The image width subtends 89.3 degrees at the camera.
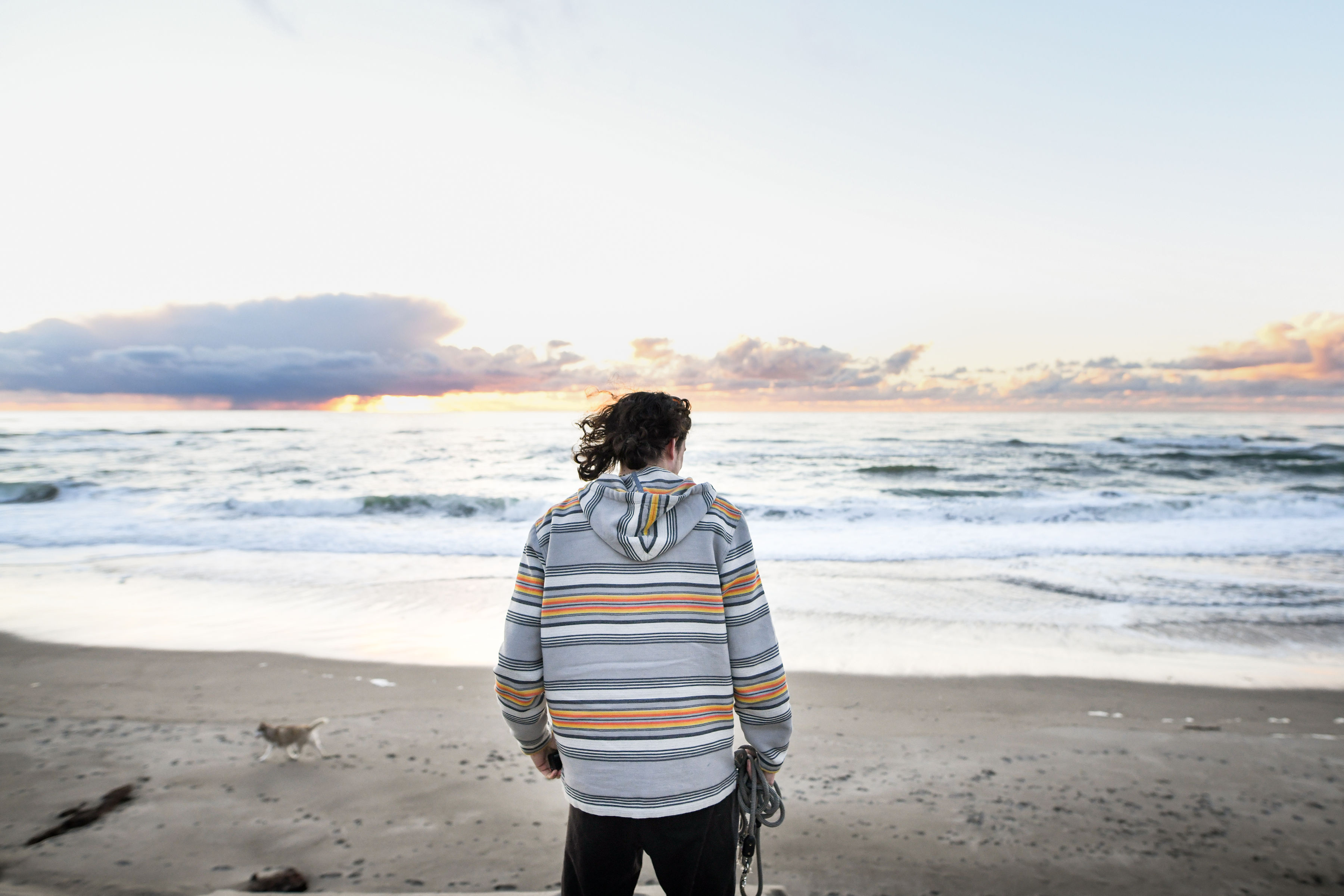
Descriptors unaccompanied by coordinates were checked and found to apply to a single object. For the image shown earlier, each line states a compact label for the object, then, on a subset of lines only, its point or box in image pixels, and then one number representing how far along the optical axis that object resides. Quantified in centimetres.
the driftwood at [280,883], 260
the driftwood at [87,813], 296
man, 144
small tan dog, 363
